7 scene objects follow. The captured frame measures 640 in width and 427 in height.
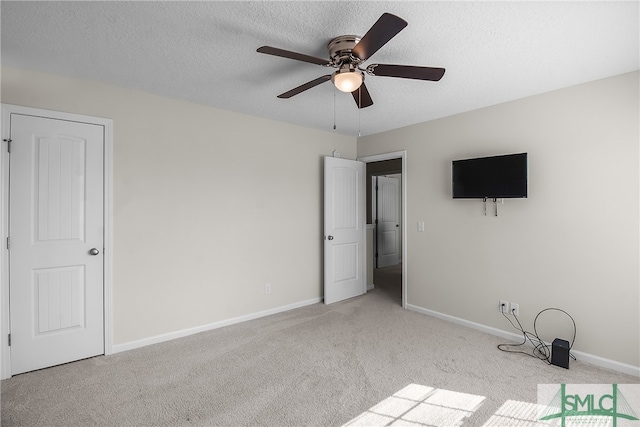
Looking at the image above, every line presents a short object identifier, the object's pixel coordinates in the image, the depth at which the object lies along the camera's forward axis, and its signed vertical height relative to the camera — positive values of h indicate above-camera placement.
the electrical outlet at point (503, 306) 3.18 -0.94
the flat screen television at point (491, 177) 2.95 +0.37
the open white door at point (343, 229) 4.24 -0.22
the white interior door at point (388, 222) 6.92 -0.18
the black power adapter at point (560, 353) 2.56 -1.15
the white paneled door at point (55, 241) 2.45 -0.23
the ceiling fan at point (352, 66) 1.79 +0.91
